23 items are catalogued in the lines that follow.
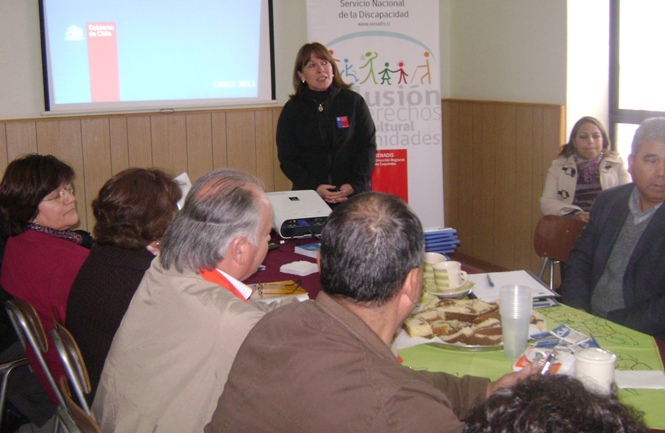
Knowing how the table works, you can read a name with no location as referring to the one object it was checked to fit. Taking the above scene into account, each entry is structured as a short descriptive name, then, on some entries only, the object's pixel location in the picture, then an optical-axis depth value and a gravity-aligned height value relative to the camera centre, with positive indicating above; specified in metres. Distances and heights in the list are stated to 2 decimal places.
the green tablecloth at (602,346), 1.61 -0.58
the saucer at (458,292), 2.32 -0.53
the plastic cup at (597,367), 1.49 -0.50
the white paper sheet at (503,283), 2.30 -0.53
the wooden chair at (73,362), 1.96 -0.62
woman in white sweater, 4.29 -0.28
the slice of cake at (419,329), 1.97 -0.55
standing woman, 4.40 -0.03
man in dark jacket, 2.39 -0.45
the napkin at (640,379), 1.64 -0.59
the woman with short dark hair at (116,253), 1.98 -0.34
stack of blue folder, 2.91 -0.46
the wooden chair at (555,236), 3.28 -0.52
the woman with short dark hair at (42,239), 2.41 -0.37
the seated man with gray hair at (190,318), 1.54 -0.40
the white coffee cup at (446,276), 2.35 -0.48
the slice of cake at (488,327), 1.94 -0.54
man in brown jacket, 1.12 -0.37
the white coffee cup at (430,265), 2.44 -0.47
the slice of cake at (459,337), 1.92 -0.56
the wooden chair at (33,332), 2.18 -0.60
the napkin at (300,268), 2.69 -0.52
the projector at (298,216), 3.25 -0.39
